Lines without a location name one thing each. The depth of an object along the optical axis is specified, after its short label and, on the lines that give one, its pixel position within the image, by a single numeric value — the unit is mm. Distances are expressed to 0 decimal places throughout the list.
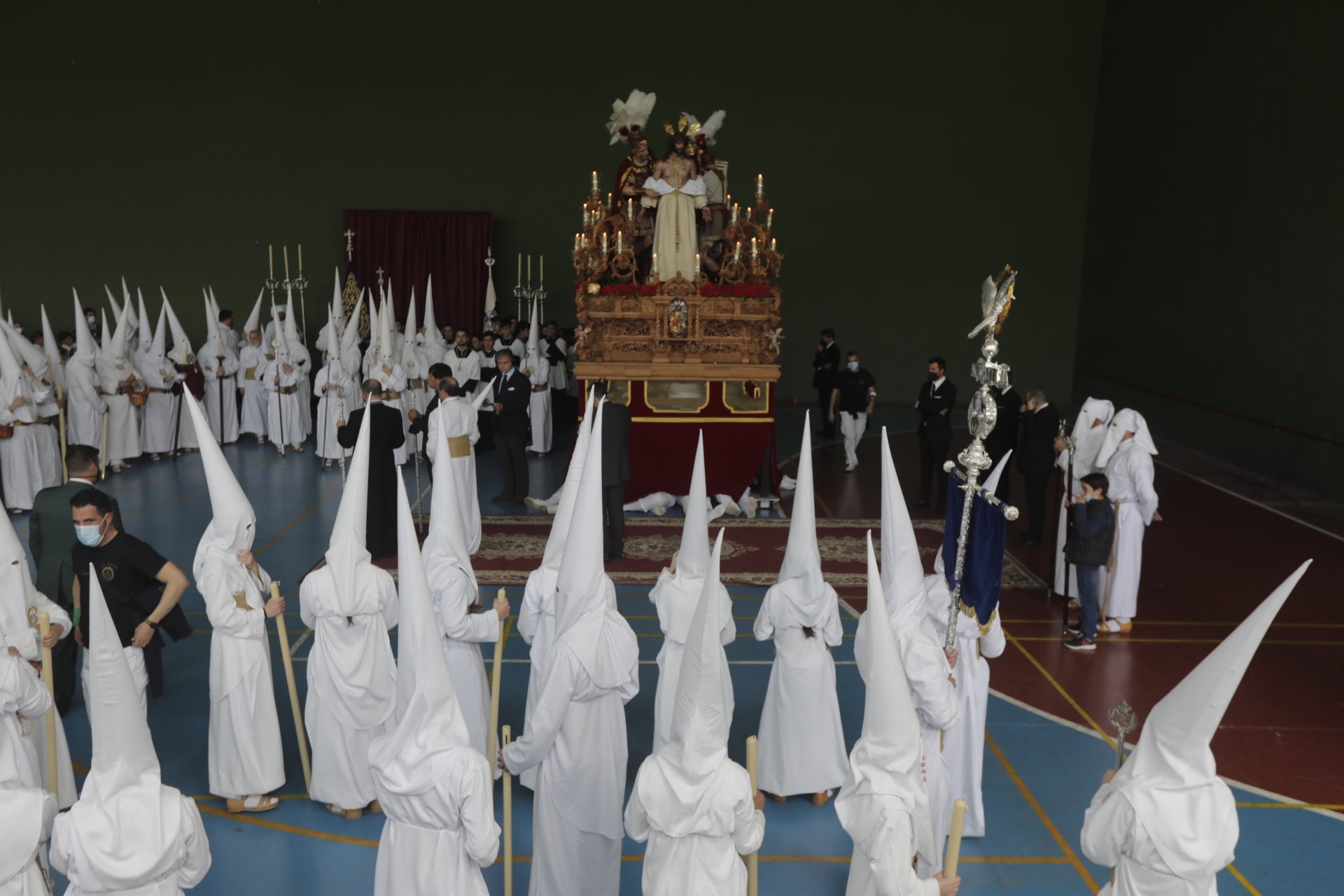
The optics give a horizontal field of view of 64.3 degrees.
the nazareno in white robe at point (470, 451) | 9891
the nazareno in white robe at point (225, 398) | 15820
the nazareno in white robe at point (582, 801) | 4867
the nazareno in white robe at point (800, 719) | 5965
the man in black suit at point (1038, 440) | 10664
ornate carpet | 9922
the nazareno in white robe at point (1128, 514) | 8539
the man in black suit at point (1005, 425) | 11070
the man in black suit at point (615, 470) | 9992
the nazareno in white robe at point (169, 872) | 3533
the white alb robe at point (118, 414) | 13656
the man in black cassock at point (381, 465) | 9695
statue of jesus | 12508
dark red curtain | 19250
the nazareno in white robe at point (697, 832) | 3783
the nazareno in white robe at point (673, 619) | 5793
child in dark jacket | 7969
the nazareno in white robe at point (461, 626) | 5711
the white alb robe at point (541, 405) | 15219
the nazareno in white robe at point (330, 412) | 14234
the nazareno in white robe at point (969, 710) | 5461
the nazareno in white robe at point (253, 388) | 15766
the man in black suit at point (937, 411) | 11977
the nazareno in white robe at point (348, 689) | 5605
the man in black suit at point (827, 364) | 16719
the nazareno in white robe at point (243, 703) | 5625
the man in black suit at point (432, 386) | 10141
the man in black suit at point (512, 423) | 11805
